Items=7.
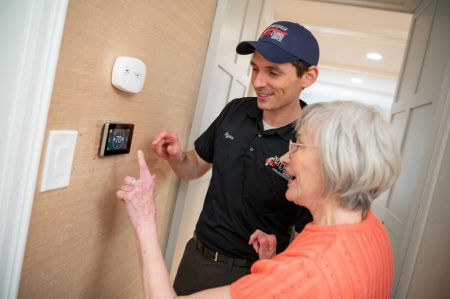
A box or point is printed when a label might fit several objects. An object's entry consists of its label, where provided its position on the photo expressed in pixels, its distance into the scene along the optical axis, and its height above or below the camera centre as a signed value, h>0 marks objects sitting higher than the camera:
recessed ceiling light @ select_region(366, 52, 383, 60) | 4.49 +1.40
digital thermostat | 0.90 -0.08
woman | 0.68 -0.16
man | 1.28 -0.12
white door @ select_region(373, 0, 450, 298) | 1.72 +0.27
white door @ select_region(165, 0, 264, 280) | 1.56 +0.25
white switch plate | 0.72 -0.14
